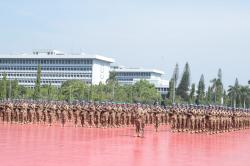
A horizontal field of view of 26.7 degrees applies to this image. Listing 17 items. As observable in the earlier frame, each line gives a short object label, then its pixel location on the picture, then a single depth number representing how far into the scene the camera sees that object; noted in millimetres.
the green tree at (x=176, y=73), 71750
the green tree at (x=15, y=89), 57234
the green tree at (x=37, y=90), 53869
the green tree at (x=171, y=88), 68038
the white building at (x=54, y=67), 108125
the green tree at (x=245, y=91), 78769
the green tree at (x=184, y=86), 72375
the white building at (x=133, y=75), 122938
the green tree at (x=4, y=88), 54594
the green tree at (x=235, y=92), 77688
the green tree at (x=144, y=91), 70000
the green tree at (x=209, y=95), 70525
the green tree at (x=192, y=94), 68625
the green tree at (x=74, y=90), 64500
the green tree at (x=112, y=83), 65156
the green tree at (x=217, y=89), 74375
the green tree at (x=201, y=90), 69812
